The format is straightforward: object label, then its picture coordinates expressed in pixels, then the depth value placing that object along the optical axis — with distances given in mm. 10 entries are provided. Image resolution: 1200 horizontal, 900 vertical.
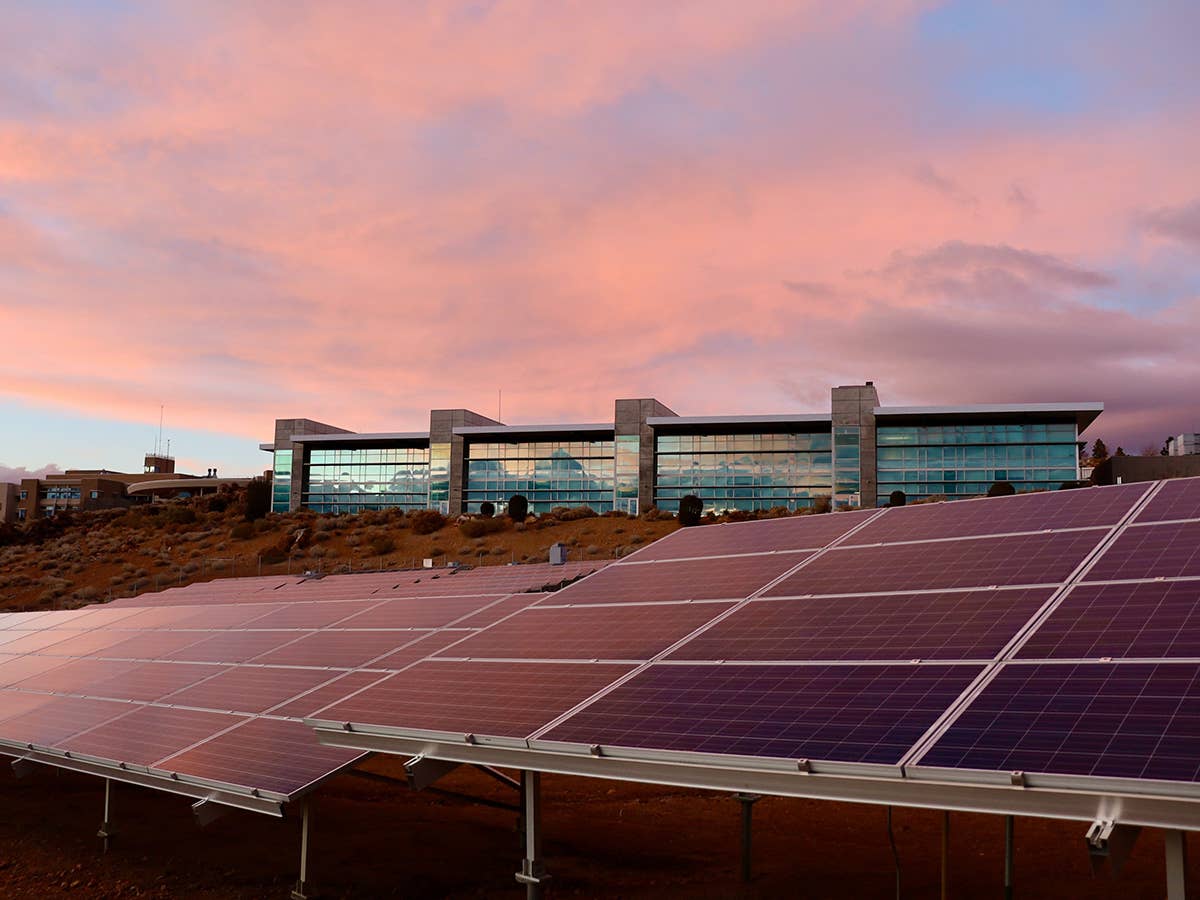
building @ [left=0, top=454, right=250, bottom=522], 191250
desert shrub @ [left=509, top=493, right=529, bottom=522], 96562
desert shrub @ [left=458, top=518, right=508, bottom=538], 93056
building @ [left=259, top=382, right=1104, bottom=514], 95500
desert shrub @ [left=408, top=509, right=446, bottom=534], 97000
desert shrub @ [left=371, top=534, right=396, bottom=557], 88250
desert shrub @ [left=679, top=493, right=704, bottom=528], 87812
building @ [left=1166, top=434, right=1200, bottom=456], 106688
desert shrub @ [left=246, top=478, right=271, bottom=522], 113125
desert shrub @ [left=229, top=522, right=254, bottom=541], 99362
